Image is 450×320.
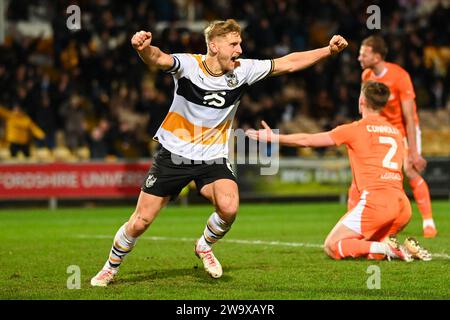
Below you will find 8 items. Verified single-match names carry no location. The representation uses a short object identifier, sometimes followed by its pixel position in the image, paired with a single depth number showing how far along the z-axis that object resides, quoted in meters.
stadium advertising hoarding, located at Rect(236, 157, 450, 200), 19.95
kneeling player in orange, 9.42
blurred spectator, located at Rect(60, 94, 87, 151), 21.56
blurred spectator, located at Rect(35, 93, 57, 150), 20.95
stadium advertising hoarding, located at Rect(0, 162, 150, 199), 19.06
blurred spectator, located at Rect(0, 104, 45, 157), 20.61
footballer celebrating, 8.05
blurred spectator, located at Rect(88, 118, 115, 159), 20.44
